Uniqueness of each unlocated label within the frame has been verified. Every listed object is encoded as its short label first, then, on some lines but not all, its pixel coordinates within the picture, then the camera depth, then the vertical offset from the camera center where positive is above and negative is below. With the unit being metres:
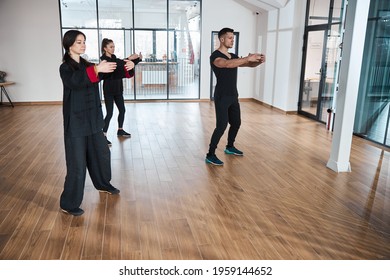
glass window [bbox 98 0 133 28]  9.15 +1.14
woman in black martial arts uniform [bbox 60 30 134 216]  2.67 -0.48
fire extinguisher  6.43 -1.03
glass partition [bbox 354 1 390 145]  5.45 -0.27
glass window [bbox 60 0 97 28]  8.97 +1.10
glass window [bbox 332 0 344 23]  6.35 +0.94
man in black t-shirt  3.84 -0.28
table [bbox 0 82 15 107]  8.46 -0.84
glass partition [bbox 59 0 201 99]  9.15 +0.59
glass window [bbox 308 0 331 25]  6.84 +1.00
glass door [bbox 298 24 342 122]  6.63 -0.18
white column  3.81 -0.23
